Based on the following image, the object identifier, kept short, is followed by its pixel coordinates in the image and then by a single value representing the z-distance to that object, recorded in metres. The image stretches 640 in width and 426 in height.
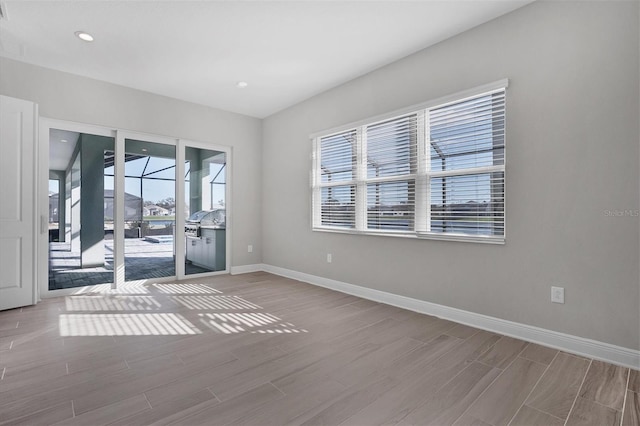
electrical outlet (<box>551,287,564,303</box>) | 2.49
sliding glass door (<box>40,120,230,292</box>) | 4.10
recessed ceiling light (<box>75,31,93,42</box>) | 3.11
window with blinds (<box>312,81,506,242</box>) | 2.92
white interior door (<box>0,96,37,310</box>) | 3.42
